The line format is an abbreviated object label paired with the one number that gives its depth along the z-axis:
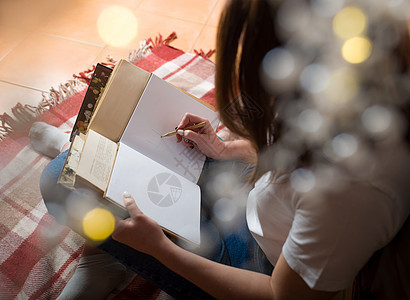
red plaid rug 0.88
